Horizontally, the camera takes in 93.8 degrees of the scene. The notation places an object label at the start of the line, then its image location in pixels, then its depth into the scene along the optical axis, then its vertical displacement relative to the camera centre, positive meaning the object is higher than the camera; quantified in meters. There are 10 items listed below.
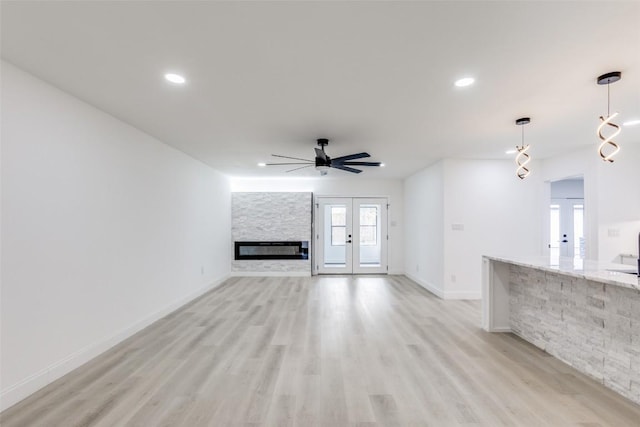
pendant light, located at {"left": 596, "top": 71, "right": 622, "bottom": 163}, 2.33 +1.18
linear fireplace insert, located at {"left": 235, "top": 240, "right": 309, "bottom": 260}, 7.73 -0.71
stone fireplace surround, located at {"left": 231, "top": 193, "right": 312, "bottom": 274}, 7.71 +0.03
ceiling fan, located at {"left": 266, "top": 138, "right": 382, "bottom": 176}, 4.01 +0.89
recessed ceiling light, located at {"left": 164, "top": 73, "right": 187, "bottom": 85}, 2.41 +1.19
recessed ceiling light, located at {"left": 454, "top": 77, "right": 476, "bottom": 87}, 2.46 +1.20
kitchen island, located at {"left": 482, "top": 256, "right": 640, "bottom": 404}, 2.37 -0.86
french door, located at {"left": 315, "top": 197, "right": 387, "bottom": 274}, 8.02 -0.30
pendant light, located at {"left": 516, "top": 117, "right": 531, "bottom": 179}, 3.35 +1.19
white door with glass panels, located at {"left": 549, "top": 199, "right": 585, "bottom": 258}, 7.46 -0.01
